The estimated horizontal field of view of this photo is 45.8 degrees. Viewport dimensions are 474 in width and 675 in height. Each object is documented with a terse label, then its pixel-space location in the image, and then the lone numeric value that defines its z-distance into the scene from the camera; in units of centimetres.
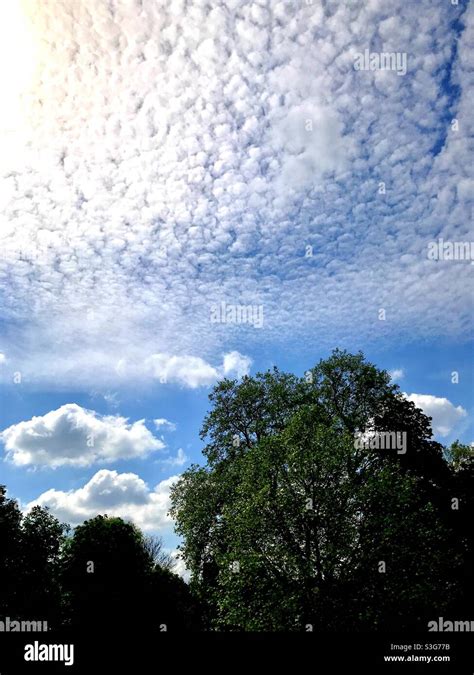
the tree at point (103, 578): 5228
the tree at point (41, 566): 4922
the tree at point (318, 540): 3186
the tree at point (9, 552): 4781
